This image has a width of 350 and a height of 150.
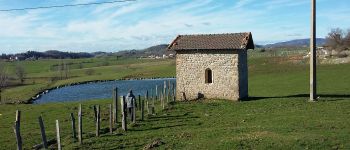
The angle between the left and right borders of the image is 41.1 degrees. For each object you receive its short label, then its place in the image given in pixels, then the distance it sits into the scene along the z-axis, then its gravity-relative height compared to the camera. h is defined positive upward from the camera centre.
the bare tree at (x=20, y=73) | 115.22 -1.77
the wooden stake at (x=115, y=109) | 25.53 -2.42
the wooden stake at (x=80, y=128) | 20.05 -2.73
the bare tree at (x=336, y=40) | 89.12 +4.33
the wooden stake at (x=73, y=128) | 21.30 -2.86
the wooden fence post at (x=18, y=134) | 15.83 -2.33
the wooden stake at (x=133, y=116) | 26.27 -2.88
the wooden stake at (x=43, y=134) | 17.52 -2.56
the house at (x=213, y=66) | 35.91 -0.16
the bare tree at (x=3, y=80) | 88.06 -2.73
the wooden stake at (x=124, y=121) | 23.28 -2.81
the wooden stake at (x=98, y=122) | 21.98 -2.68
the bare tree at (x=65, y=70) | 135.15 -1.47
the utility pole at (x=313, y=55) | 31.34 +0.52
